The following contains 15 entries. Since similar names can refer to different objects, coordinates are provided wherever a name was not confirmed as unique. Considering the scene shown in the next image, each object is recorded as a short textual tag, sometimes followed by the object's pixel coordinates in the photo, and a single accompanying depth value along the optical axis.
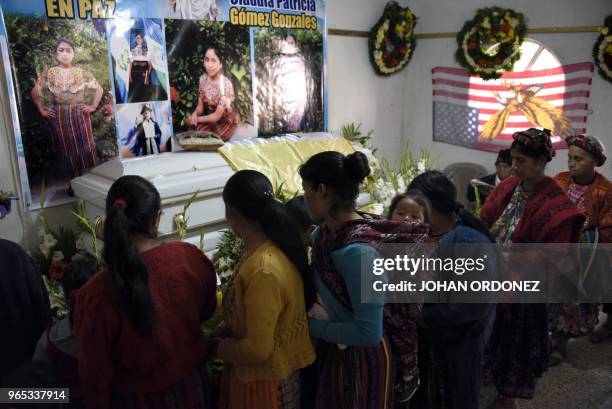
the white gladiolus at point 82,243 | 2.51
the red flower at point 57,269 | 2.46
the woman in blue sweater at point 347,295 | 1.27
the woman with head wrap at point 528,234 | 1.99
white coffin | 2.38
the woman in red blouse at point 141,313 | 1.11
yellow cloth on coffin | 2.82
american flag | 4.07
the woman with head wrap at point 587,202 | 2.50
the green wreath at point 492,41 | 4.16
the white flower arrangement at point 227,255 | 2.14
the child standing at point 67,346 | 1.26
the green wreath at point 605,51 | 3.68
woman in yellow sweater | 1.18
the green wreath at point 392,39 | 4.43
